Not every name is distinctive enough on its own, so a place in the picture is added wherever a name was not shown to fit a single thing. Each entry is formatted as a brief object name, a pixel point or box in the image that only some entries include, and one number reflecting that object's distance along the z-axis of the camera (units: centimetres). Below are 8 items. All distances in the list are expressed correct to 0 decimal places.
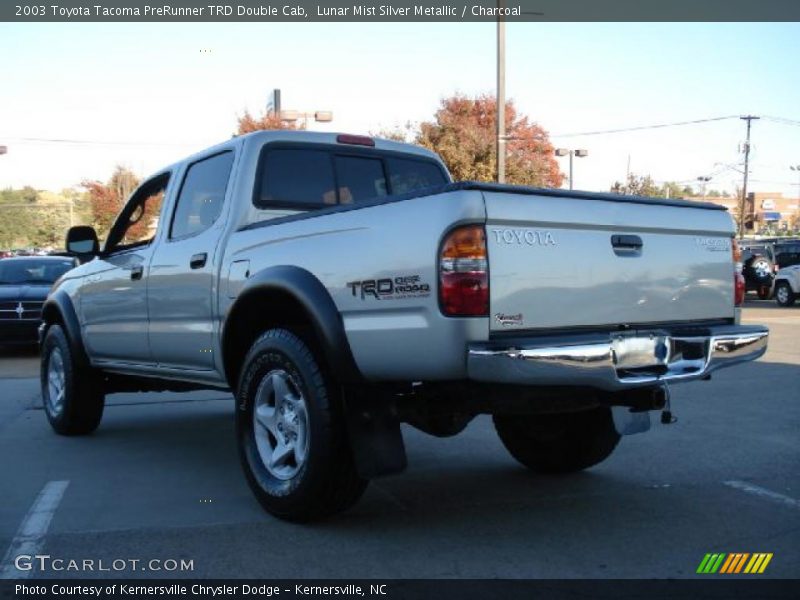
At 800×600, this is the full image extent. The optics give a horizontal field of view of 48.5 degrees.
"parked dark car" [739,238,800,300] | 2756
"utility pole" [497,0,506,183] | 1902
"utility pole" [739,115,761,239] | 5443
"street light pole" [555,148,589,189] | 2483
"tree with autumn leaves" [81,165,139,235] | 4234
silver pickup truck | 374
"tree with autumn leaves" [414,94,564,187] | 2728
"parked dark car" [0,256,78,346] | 1327
